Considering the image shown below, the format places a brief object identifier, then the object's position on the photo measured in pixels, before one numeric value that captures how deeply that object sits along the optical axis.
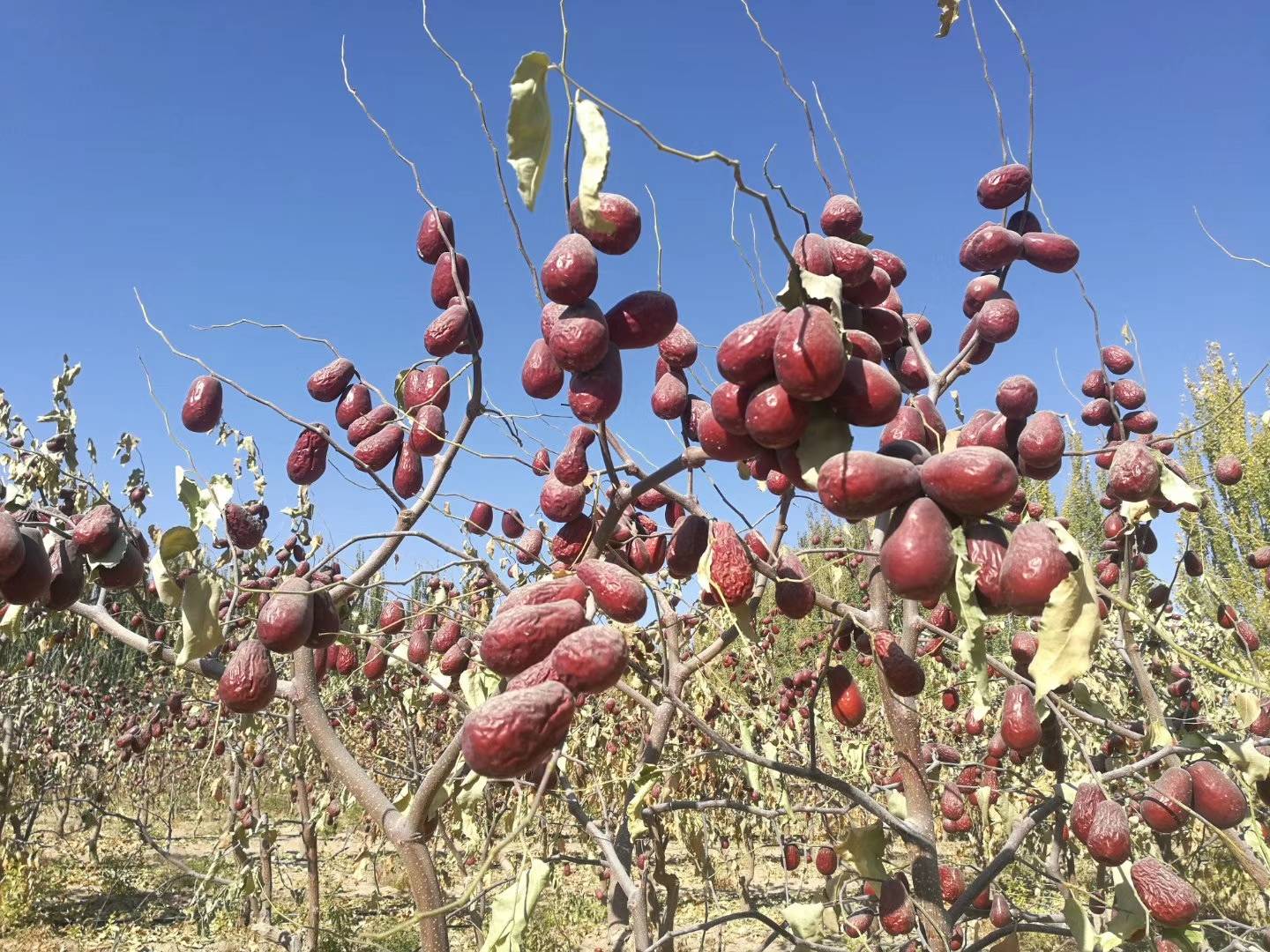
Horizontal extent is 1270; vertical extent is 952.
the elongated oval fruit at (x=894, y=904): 0.71
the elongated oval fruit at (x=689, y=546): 0.49
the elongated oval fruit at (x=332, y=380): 0.70
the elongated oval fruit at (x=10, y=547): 0.58
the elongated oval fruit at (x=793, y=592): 0.58
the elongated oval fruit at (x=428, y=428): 0.62
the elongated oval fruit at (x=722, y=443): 0.42
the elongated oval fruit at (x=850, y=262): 0.43
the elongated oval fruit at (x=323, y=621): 0.63
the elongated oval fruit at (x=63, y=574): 0.69
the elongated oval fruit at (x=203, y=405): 0.74
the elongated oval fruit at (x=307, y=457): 0.70
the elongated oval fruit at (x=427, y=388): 0.63
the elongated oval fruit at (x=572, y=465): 0.52
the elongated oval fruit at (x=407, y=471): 0.65
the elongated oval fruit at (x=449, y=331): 0.61
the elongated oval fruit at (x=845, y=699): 0.74
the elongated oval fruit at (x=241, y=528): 0.73
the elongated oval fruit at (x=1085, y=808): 0.67
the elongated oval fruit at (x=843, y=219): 0.51
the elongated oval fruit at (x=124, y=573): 0.71
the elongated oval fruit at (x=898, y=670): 0.63
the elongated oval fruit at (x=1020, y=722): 0.68
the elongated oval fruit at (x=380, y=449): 0.65
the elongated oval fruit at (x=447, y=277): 0.64
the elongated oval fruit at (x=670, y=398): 0.52
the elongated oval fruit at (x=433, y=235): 0.66
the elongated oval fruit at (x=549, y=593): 0.42
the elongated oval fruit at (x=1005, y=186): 0.62
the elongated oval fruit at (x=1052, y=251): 0.59
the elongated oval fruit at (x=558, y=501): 0.52
